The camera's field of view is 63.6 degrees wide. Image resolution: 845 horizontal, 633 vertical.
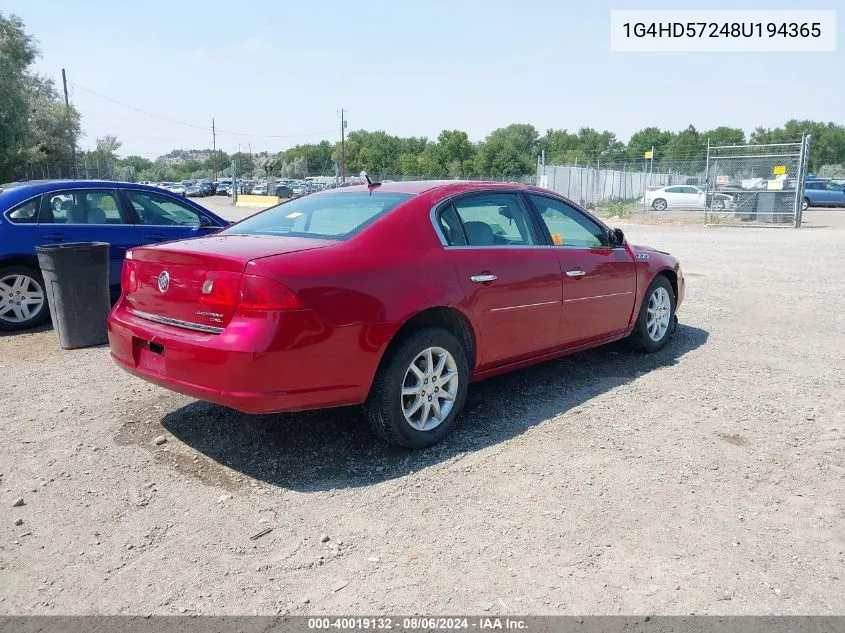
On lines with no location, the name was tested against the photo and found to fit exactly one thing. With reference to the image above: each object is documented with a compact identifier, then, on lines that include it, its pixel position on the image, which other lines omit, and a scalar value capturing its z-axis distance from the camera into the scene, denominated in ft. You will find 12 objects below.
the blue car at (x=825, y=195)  112.27
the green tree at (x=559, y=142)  359.46
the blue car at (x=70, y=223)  22.89
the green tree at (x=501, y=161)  239.30
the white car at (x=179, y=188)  185.78
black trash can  20.57
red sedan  11.34
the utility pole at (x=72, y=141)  152.76
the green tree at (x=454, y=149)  273.54
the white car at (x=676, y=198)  110.11
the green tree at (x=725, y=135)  312.09
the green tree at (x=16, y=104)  108.06
